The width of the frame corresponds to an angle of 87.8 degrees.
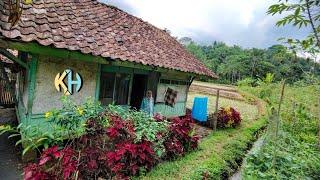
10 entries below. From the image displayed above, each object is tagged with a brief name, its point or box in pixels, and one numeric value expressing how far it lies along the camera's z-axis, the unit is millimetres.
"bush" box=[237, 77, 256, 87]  21256
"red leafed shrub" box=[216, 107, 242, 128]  7689
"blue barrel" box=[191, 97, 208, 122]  7954
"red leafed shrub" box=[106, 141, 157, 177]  3250
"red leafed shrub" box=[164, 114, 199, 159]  4485
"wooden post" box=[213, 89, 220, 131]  7266
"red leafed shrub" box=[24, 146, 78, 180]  2688
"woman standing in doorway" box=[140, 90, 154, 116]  6100
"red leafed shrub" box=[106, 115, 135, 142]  3406
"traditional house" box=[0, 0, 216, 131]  3880
